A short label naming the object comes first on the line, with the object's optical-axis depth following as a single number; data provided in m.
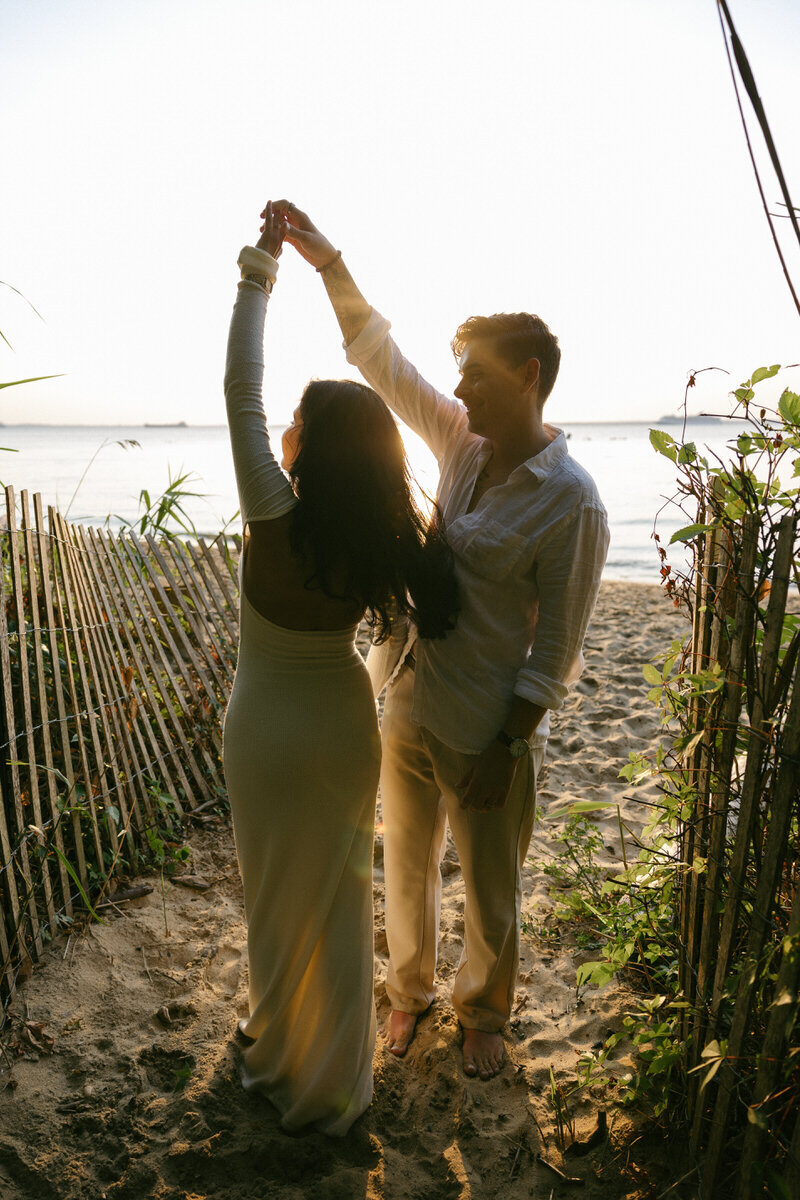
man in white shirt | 1.93
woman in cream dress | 1.70
